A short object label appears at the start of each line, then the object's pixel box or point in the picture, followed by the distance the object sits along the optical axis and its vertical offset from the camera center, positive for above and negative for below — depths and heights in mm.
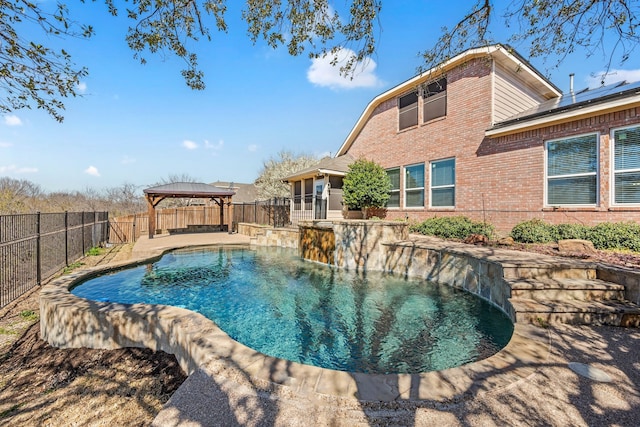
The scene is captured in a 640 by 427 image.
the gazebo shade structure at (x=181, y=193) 14219 +1134
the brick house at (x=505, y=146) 6918 +2276
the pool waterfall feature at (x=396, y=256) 5766 -1242
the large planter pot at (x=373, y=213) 12711 +8
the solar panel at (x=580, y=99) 6805 +3422
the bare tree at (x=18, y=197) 10953 +738
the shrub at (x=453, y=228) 8789 -503
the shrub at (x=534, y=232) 7469 -539
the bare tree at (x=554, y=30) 4112 +3173
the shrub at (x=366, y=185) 11766 +1244
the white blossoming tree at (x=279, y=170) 25797 +4304
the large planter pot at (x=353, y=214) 13527 -44
